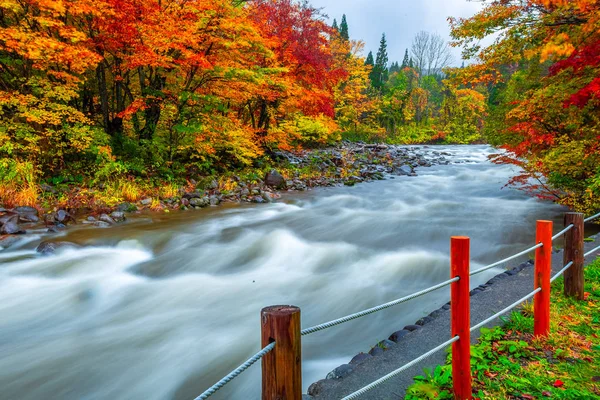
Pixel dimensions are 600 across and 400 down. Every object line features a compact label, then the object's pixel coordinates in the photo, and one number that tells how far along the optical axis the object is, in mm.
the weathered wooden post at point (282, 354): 1649
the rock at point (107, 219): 9161
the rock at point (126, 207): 9923
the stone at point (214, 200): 11820
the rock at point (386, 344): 3650
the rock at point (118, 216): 9344
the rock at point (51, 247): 7004
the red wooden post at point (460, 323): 2607
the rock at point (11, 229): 7723
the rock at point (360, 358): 3445
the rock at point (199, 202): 11352
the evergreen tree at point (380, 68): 46375
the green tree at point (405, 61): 72062
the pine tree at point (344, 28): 48322
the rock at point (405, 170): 19766
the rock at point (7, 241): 7258
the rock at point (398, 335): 3855
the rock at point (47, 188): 9792
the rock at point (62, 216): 8680
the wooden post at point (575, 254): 4074
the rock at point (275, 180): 14664
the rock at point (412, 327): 4047
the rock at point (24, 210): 8523
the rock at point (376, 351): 3538
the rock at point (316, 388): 2986
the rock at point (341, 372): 3214
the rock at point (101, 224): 8896
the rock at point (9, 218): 7888
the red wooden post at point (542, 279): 3410
